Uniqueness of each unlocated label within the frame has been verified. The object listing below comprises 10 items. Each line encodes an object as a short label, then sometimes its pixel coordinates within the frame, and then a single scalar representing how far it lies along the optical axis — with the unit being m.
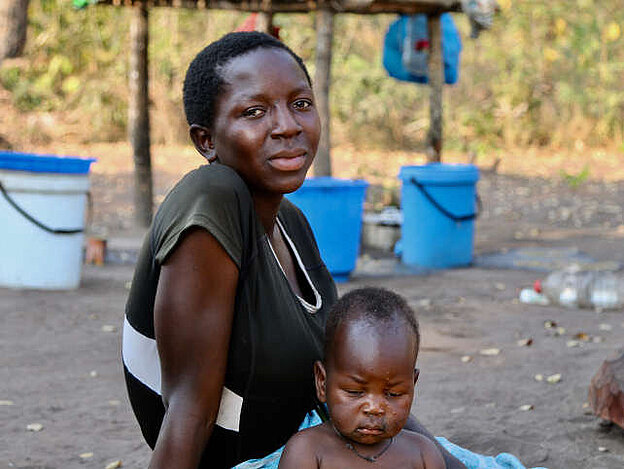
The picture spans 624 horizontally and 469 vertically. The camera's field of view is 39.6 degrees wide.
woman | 1.67
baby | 1.80
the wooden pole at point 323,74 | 6.88
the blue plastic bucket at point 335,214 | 6.07
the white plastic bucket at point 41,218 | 5.62
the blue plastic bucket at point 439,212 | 6.89
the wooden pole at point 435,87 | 7.69
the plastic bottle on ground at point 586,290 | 5.54
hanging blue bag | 7.90
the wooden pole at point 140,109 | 8.16
